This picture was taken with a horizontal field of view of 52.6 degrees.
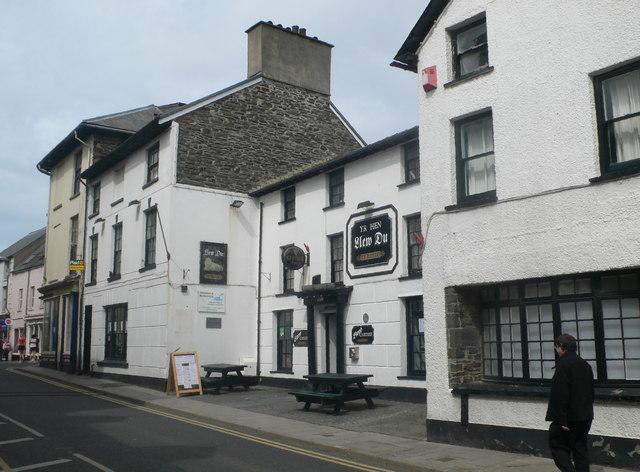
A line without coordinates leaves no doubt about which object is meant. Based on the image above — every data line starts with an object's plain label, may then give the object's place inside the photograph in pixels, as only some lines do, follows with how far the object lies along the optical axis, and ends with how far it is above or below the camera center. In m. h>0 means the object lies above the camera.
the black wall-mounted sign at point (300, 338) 19.42 -0.18
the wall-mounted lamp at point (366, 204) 17.45 +3.42
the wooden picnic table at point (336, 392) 14.12 -1.35
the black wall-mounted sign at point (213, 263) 21.28 +2.30
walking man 7.25 -0.93
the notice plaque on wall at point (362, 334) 17.02 -0.07
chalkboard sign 19.02 -1.19
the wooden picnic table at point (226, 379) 18.94 -1.36
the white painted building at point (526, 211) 9.03 +1.80
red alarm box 11.80 +4.56
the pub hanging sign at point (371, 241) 16.83 +2.38
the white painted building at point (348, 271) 16.22 +1.70
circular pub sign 19.28 +2.19
